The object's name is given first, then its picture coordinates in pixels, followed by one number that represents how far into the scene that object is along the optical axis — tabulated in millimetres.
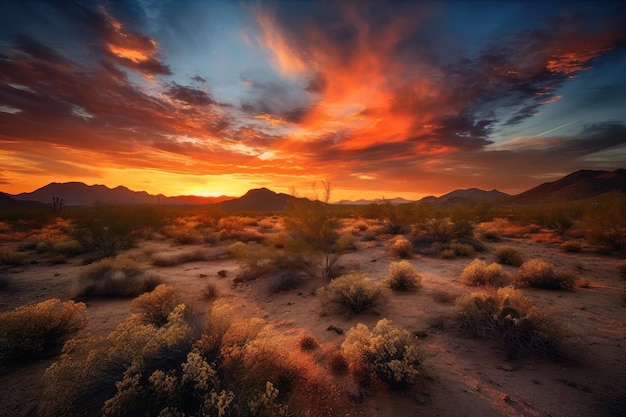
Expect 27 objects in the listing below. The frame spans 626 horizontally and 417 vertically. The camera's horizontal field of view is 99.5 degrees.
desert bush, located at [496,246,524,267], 10609
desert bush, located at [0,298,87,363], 4480
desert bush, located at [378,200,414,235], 20219
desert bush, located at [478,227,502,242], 16859
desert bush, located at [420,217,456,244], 14656
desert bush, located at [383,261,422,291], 8141
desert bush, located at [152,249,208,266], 11484
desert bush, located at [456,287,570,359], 4574
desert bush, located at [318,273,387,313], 6586
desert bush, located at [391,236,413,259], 13019
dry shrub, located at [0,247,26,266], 10867
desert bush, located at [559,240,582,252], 12469
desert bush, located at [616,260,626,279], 8622
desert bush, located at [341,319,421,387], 3854
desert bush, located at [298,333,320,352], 4961
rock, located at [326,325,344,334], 5621
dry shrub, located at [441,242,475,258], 12292
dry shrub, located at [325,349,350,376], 4199
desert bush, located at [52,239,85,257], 12867
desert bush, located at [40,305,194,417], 2840
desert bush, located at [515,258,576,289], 7801
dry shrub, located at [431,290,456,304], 7008
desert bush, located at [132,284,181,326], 5820
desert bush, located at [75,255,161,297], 7723
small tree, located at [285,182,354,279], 9953
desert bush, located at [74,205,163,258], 12680
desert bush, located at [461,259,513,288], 8008
